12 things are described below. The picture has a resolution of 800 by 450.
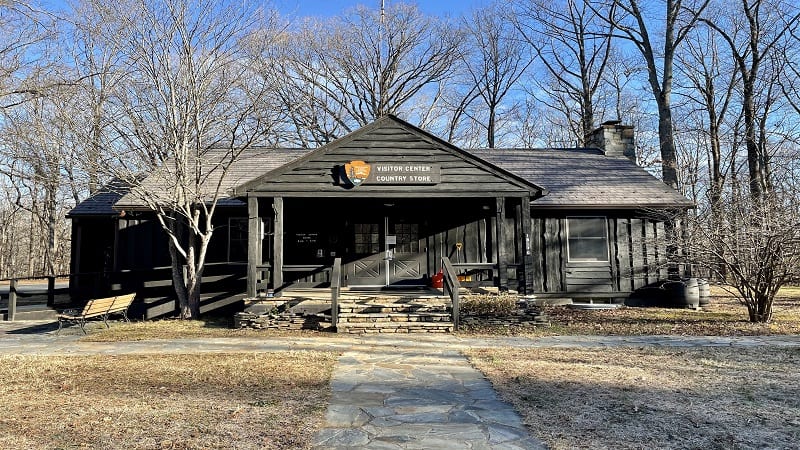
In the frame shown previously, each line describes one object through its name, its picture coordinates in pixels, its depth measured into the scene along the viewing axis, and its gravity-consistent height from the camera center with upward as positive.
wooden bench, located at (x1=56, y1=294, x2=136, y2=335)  10.37 -0.99
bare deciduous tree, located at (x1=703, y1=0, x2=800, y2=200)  22.19 +8.03
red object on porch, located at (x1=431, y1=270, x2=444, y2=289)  13.05 -0.72
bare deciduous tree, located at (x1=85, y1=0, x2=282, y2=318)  11.24 +3.18
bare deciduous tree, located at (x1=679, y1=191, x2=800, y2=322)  10.09 +0.00
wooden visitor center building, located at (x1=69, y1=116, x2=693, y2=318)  13.84 +0.35
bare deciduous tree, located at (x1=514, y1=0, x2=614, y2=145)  30.45 +10.52
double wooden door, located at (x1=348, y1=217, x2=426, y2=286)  14.07 +0.02
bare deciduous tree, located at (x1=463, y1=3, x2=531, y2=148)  34.38 +11.78
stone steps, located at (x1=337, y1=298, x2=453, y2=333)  10.16 -1.26
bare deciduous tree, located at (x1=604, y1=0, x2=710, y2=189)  20.28 +7.15
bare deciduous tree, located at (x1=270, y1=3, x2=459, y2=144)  29.00 +10.37
